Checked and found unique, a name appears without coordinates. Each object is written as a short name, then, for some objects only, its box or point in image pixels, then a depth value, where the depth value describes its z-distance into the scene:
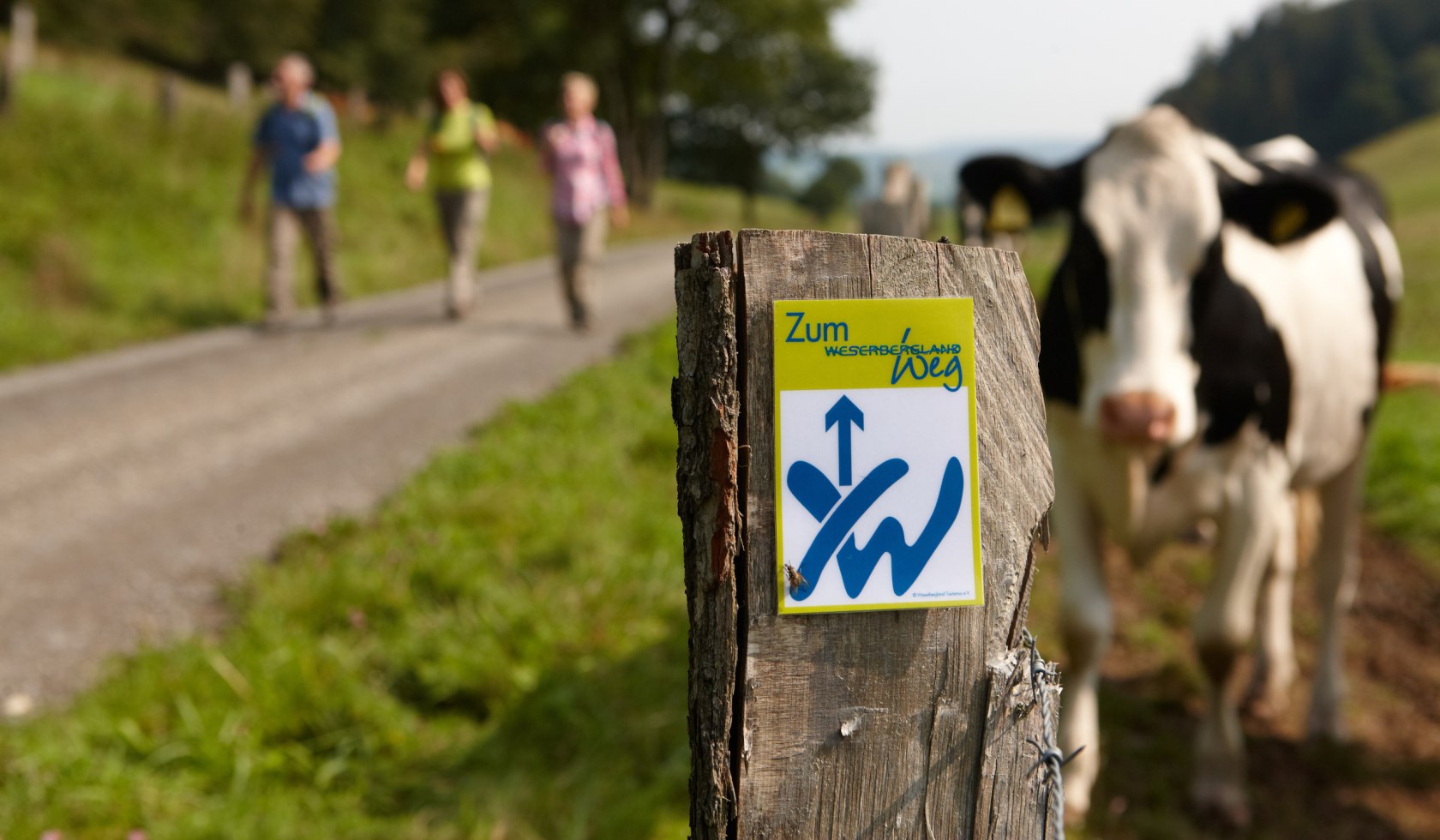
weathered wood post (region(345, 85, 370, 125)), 15.95
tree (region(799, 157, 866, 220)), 76.00
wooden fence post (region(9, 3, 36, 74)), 11.31
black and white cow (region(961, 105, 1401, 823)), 2.82
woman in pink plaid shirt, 7.45
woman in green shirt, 7.79
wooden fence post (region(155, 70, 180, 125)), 11.42
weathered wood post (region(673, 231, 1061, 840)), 1.10
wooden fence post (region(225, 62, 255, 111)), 14.31
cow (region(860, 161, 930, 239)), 6.48
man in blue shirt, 7.36
